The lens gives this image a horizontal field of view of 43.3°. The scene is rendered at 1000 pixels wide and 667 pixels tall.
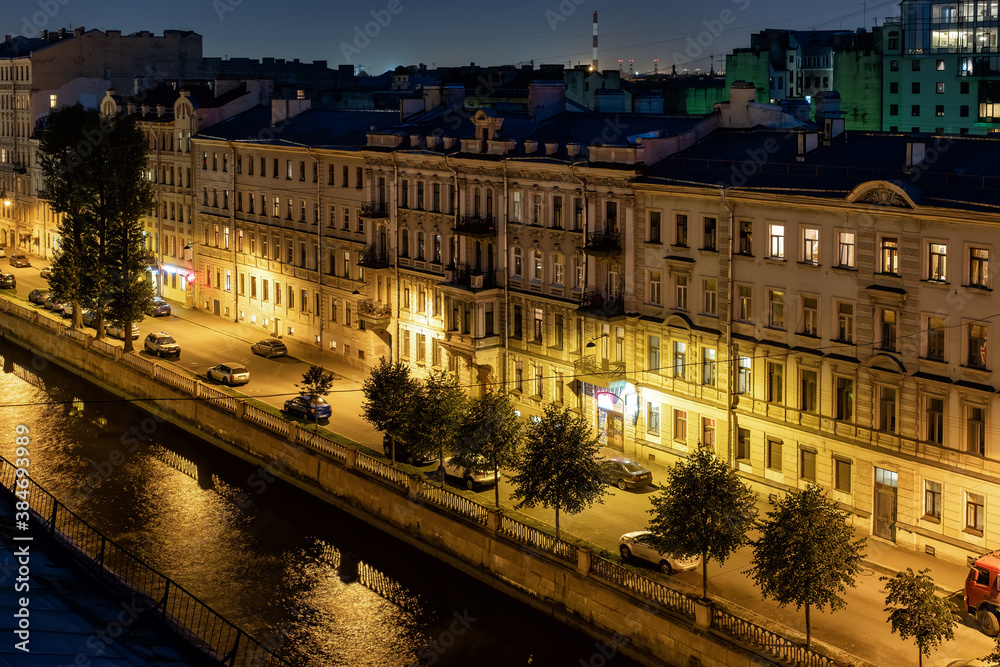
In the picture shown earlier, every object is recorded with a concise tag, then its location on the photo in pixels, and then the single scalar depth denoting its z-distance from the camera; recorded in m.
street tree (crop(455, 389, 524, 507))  40.69
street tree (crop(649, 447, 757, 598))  32.78
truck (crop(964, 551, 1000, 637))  31.34
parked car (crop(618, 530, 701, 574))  35.31
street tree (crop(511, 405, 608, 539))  37.41
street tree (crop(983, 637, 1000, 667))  26.27
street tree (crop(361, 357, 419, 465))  44.25
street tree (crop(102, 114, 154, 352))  65.69
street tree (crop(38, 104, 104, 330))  65.81
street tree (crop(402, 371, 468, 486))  42.78
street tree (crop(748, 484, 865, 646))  29.91
